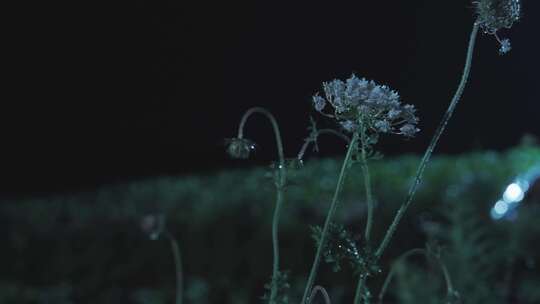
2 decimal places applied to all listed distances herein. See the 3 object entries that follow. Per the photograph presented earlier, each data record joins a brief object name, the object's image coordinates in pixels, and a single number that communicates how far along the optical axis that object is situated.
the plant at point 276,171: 0.81
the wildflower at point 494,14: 0.76
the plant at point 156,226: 1.02
